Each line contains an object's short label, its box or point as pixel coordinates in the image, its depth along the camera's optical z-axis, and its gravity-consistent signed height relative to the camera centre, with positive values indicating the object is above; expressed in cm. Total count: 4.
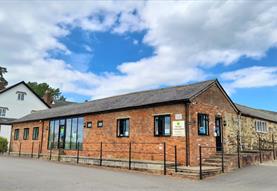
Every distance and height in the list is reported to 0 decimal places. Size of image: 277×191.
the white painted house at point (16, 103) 2641 +229
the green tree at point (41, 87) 4876 +808
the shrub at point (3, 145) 2170 -275
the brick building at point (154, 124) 1076 -15
